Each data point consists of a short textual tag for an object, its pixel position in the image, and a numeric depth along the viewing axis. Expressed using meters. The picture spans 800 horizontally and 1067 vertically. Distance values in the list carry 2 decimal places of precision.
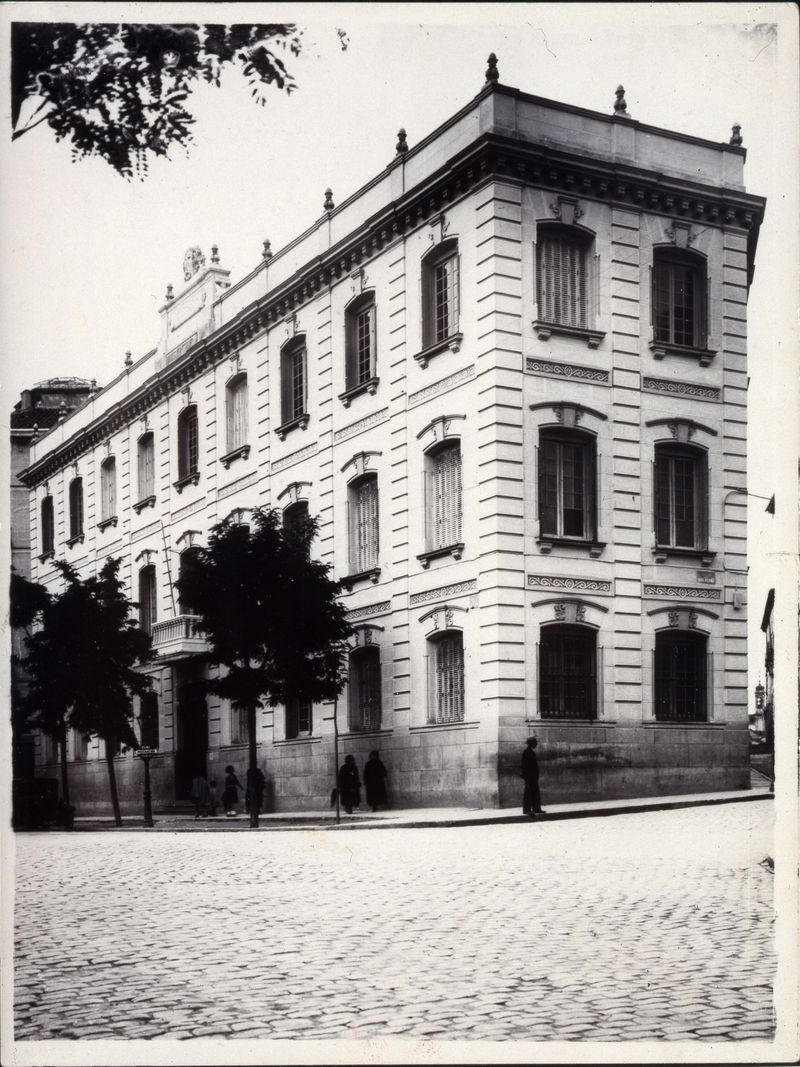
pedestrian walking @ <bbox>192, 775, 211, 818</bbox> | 23.91
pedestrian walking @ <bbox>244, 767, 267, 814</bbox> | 23.94
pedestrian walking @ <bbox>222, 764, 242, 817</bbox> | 25.62
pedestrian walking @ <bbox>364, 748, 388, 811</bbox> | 24.09
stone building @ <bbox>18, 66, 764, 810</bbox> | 17.05
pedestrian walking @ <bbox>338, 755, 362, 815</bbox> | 24.14
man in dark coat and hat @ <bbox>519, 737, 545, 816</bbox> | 20.72
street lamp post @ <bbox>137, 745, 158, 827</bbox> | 20.27
